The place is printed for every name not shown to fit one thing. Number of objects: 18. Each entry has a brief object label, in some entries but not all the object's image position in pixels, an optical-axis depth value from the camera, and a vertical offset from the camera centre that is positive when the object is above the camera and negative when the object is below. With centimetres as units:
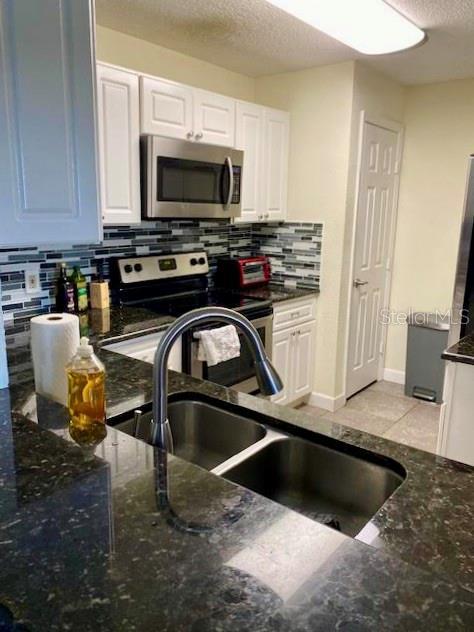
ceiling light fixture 208 +91
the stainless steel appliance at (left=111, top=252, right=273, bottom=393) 274 -54
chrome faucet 98 -27
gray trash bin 375 -108
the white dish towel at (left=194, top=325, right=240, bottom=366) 256 -70
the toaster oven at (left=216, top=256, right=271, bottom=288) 346 -41
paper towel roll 125 -36
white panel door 356 -26
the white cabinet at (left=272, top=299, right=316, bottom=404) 327 -97
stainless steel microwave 259 +19
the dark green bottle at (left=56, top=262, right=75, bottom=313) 259 -45
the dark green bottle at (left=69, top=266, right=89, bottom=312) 263 -43
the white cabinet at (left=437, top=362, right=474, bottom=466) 193 -78
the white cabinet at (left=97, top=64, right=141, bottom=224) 238 +34
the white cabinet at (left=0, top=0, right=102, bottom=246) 118 +23
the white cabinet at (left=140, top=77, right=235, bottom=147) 256 +56
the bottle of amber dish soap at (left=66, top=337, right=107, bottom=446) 110 -42
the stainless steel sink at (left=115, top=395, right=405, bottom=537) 113 -62
